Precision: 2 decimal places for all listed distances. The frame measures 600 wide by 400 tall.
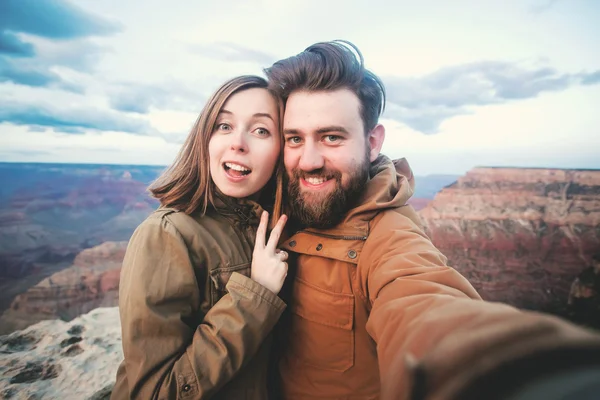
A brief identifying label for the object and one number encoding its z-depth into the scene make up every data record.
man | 0.31
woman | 0.39
